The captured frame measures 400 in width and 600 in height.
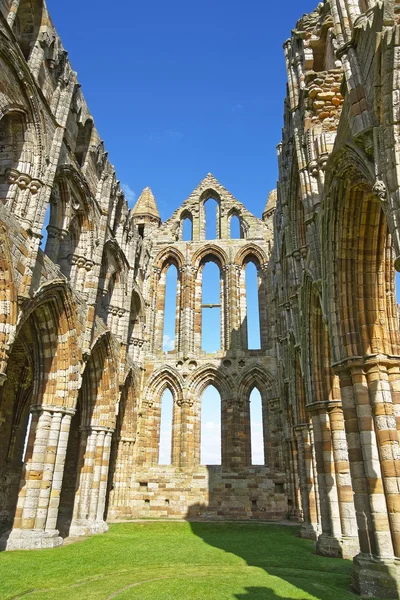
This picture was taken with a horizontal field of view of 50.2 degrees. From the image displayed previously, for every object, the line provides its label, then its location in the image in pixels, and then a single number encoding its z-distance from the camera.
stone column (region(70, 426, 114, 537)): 13.81
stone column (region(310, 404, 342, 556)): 9.23
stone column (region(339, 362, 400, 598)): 6.21
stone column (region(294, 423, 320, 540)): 12.24
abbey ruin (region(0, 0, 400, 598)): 7.03
